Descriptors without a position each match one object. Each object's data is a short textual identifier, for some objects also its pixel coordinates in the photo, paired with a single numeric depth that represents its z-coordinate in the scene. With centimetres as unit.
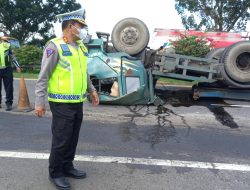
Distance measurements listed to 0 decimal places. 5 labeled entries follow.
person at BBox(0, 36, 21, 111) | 398
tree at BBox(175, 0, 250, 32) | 1790
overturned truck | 439
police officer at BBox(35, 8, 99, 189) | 193
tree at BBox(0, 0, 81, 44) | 1774
